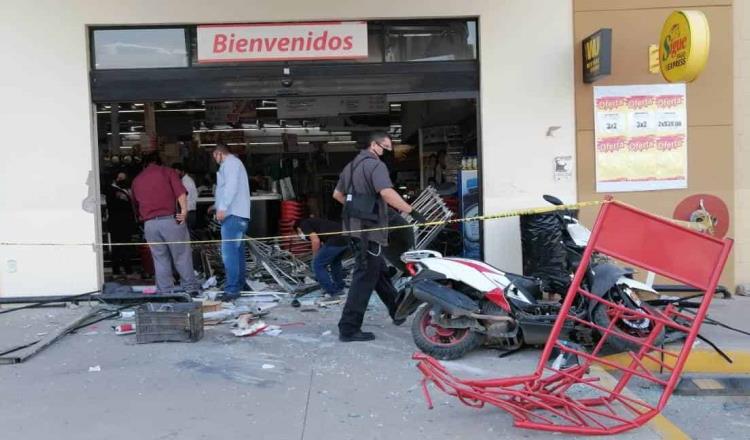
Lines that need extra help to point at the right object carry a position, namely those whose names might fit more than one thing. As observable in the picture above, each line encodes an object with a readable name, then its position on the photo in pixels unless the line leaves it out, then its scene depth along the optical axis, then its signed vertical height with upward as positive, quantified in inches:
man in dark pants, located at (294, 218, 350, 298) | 300.4 -30.7
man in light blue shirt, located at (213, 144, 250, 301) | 304.2 -13.2
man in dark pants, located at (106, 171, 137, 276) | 402.0 -20.6
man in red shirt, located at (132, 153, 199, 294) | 308.5 -14.0
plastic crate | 236.4 -49.3
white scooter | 209.3 -41.9
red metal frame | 147.4 -40.6
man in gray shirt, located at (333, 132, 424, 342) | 229.1 -13.0
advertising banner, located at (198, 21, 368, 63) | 309.7 +66.4
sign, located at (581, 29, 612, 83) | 281.9 +52.4
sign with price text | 307.7 +19.4
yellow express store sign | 258.2 +51.0
